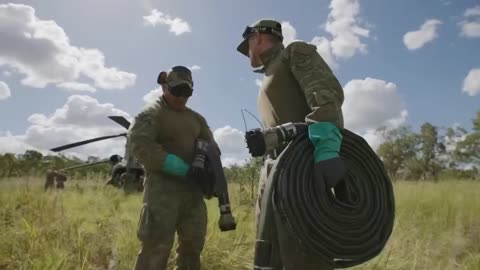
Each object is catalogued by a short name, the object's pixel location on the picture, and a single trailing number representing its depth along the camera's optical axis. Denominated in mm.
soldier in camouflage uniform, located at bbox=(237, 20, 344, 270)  2145
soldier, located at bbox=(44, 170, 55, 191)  10305
